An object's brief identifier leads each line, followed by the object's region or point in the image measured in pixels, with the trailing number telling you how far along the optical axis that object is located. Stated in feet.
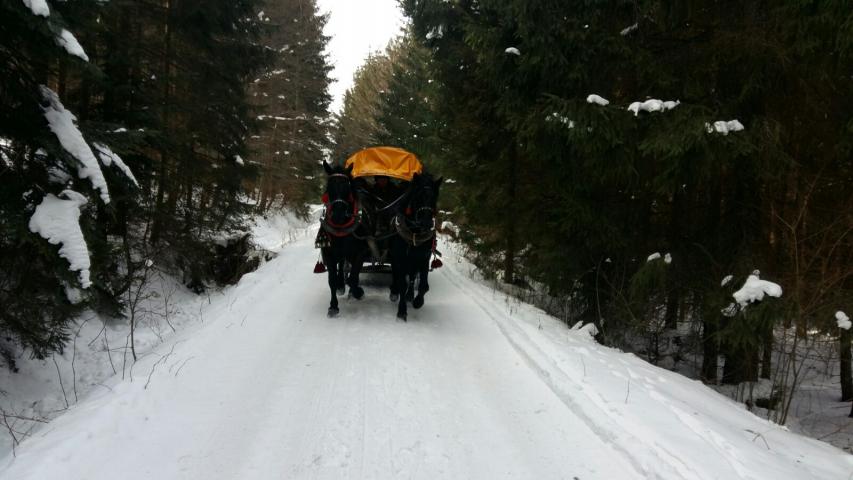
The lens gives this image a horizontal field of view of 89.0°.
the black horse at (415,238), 19.31
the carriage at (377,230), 19.26
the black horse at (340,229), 19.10
